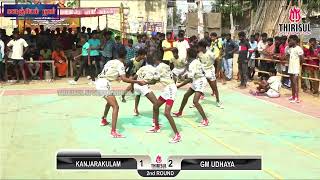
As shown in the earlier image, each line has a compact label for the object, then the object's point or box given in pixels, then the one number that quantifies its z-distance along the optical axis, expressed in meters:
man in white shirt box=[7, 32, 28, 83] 16.03
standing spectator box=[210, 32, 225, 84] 16.19
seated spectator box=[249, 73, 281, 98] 13.78
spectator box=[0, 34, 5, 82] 16.14
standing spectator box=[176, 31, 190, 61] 15.12
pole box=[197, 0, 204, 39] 22.20
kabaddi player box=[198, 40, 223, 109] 11.15
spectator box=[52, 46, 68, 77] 17.56
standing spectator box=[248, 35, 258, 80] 16.64
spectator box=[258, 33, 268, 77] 15.96
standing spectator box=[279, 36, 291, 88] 14.70
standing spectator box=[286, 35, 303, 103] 12.66
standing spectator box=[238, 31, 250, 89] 15.30
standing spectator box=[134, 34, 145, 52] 16.26
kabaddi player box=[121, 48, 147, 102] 9.18
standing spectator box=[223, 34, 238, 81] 16.25
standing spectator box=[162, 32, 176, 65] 15.14
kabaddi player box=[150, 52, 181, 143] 8.45
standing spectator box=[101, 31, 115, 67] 16.28
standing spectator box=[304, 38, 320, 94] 13.59
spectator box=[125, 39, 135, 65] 16.50
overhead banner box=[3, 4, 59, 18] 16.47
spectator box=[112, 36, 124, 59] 15.85
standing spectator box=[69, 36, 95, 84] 16.23
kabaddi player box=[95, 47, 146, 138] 8.69
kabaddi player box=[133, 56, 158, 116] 8.67
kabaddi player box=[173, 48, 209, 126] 9.33
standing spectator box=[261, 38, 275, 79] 15.58
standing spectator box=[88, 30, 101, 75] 16.27
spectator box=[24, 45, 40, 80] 17.12
